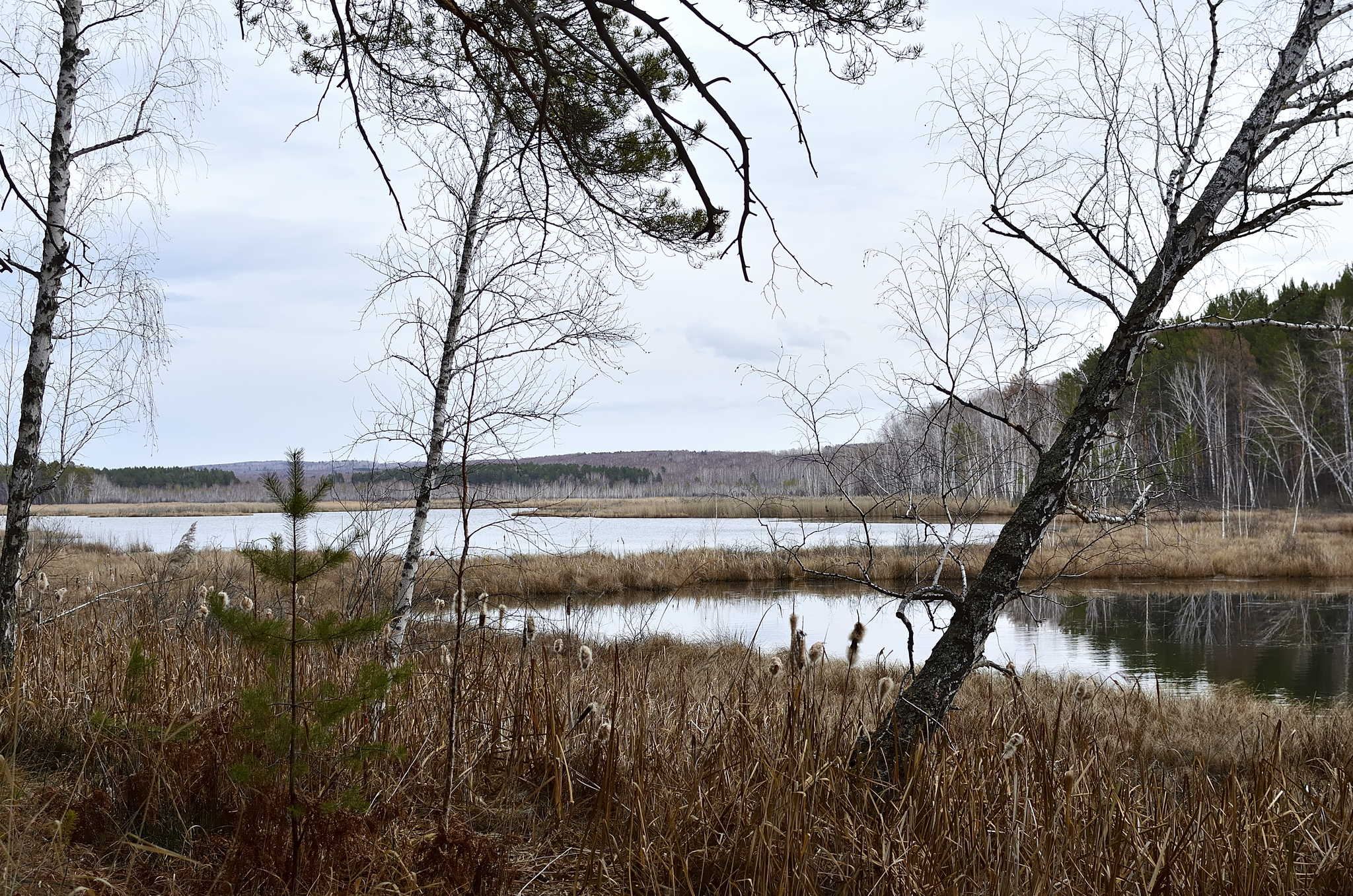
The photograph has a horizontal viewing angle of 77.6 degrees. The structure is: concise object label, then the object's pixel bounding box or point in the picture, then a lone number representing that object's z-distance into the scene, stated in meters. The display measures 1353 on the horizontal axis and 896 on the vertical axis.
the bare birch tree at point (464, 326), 7.69
